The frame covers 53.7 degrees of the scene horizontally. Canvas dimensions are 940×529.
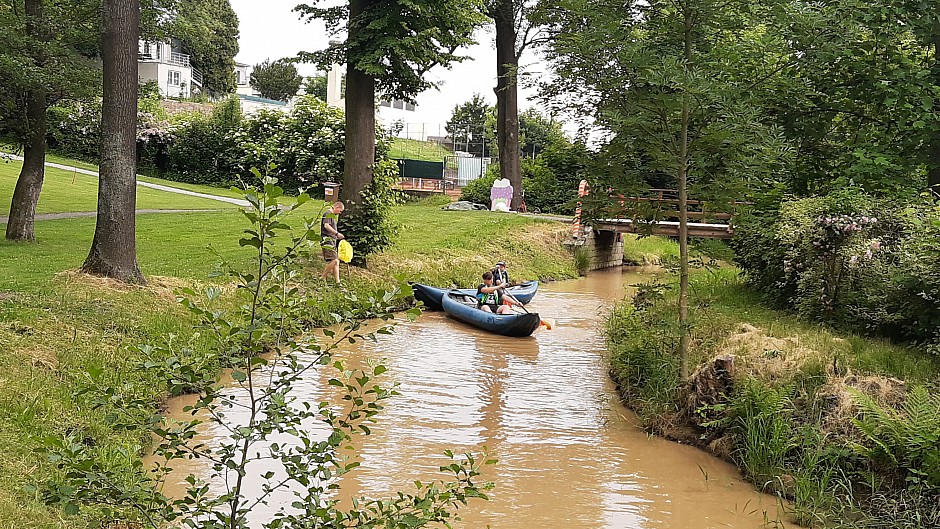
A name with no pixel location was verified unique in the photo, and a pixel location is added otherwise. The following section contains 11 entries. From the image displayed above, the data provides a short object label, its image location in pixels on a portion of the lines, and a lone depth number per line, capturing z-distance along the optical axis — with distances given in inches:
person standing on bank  573.6
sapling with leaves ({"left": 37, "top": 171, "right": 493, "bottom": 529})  137.5
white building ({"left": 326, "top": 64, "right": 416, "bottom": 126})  2034.9
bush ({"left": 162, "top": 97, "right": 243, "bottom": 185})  1421.0
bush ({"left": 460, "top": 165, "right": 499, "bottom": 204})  1307.8
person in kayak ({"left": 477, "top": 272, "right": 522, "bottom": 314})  622.2
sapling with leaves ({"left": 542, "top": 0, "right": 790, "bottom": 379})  374.6
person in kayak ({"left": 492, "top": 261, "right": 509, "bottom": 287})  631.2
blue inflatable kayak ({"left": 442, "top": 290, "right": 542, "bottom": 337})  578.2
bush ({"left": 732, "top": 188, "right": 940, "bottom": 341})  361.1
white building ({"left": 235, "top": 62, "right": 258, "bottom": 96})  2997.0
